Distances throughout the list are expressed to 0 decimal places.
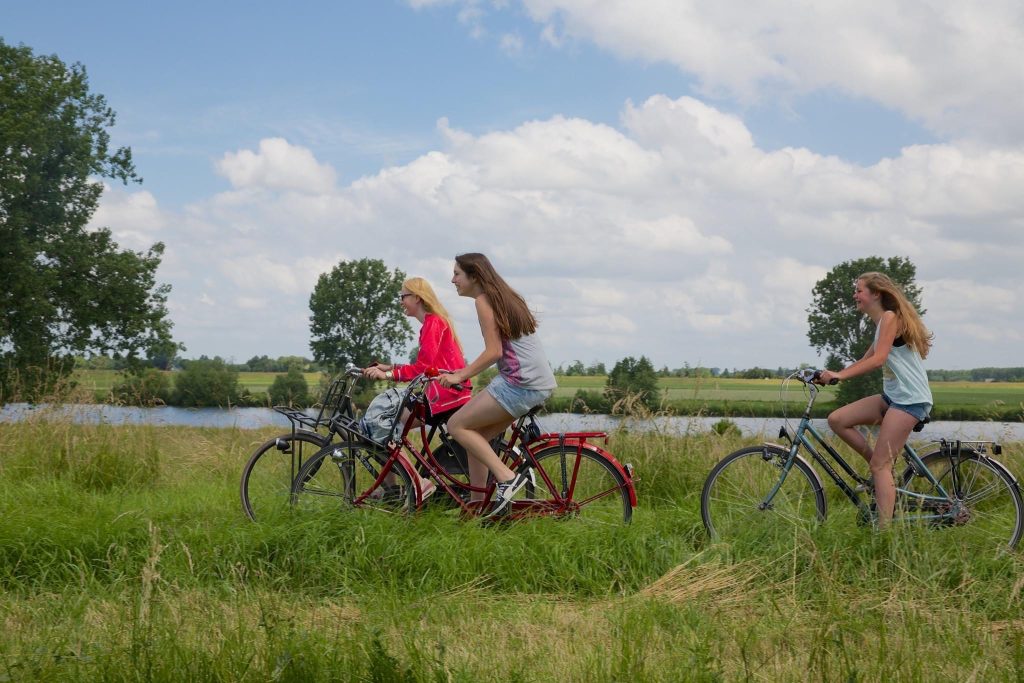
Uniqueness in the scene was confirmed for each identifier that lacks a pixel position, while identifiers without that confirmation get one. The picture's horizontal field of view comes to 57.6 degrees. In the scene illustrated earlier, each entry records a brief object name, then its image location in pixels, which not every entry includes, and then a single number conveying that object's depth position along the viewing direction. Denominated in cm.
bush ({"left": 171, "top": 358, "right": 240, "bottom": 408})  3647
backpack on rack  650
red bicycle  642
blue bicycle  645
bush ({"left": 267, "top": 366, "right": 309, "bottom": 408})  3912
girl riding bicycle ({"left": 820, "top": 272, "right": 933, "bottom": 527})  639
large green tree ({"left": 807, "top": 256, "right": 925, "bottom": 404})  4167
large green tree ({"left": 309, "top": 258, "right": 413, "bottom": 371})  5453
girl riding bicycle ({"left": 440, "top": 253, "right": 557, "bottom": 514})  609
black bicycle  655
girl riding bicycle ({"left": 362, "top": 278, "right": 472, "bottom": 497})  650
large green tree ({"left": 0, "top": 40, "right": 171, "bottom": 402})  2752
